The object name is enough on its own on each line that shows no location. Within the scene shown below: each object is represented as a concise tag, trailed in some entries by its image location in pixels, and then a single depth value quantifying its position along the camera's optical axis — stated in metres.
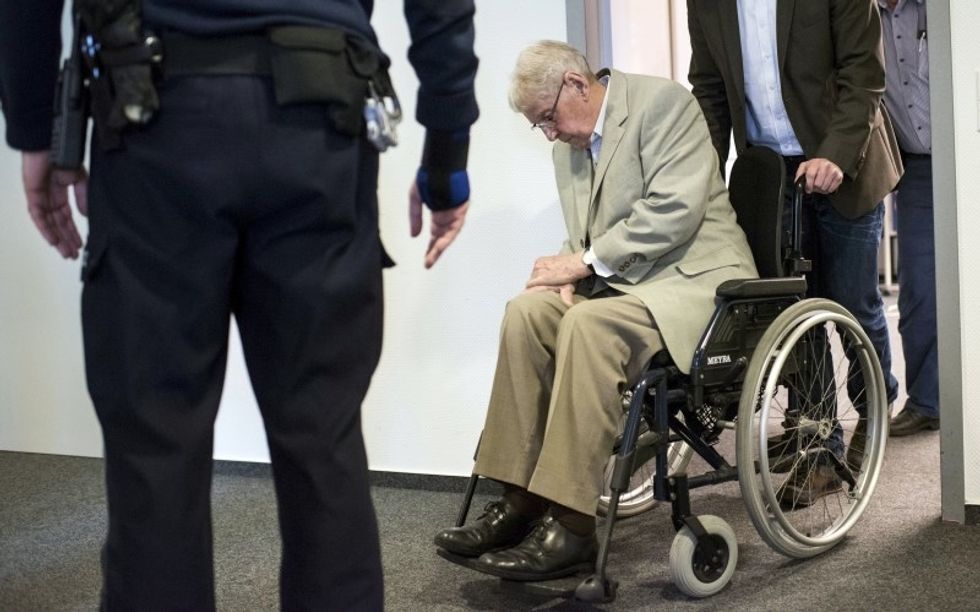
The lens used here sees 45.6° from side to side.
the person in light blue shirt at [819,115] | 2.47
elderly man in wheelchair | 2.02
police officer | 0.99
